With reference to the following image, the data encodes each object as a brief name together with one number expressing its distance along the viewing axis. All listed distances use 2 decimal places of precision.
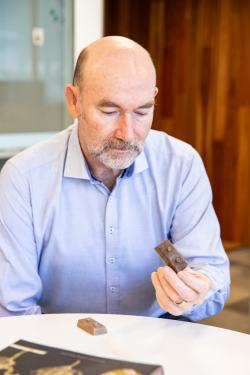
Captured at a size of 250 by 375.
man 1.41
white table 1.11
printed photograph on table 1.03
